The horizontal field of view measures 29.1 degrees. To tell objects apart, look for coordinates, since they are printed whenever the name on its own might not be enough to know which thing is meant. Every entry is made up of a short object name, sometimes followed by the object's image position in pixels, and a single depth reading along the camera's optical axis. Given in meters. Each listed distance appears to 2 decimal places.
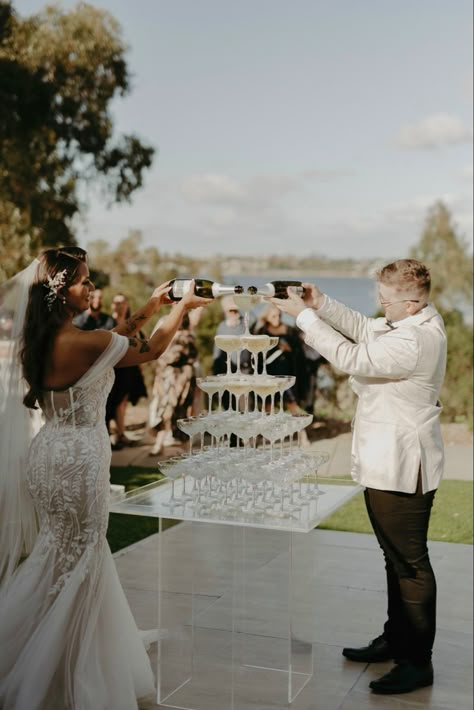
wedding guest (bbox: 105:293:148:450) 8.32
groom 3.30
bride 3.11
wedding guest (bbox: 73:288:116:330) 7.59
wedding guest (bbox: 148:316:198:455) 8.33
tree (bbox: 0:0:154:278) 7.93
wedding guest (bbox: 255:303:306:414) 7.84
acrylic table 3.32
